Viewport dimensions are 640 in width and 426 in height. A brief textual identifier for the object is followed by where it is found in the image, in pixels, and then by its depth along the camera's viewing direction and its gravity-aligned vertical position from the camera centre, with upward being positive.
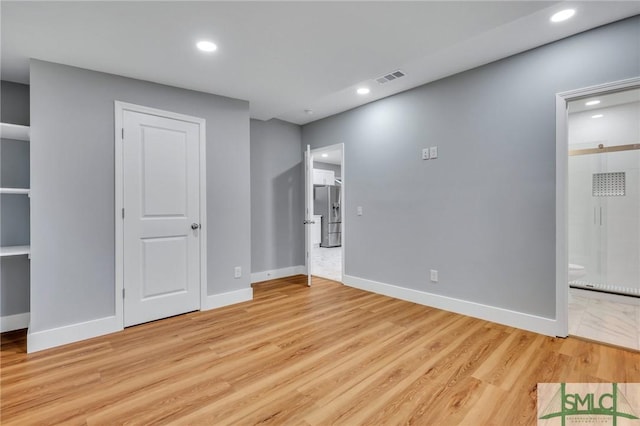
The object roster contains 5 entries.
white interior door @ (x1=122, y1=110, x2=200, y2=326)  2.93 -0.04
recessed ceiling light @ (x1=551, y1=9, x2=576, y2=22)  2.18 +1.48
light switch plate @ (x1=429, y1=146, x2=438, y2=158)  3.43 +0.71
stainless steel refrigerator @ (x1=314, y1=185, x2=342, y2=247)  8.48 +0.03
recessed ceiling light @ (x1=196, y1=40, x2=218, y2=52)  2.32 +1.34
